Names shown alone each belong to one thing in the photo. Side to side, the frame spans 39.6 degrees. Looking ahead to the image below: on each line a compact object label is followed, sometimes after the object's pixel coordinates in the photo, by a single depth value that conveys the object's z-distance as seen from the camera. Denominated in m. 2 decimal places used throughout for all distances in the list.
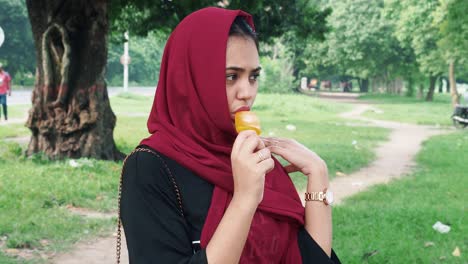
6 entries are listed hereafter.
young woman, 1.70
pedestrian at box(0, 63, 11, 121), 17.72
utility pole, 38.22
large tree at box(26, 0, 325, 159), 9.75
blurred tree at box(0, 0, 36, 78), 45.14
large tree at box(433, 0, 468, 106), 18.29
